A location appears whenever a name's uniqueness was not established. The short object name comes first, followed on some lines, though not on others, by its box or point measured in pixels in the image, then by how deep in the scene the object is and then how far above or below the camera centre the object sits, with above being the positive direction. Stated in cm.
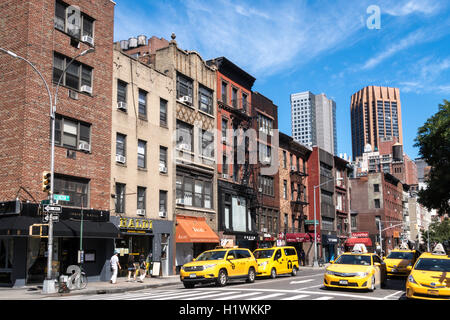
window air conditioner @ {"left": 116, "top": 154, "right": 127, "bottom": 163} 3059 +442
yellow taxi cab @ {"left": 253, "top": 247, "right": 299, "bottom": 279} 2809 -208
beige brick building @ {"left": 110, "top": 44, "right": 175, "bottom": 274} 3072 +462
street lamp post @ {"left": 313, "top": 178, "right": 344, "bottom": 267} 4956 -372
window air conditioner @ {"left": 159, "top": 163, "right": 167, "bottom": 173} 3462 +430
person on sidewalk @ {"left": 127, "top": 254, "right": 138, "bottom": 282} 2716 -212
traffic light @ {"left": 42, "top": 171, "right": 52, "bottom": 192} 2097 +207
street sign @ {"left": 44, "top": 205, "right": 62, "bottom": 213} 2089 +91
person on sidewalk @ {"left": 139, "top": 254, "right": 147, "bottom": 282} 2698 -222
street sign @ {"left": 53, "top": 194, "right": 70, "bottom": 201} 2147 +142
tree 3575 +550
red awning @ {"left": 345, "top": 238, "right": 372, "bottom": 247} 6919 -213
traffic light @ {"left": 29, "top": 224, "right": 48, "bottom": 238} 2049 -3
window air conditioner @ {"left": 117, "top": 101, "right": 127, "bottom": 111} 3109 +788
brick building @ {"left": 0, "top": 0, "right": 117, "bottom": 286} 2417 +546
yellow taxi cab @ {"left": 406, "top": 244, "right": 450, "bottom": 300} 1414 -166
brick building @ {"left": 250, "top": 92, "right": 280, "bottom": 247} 4912 +600
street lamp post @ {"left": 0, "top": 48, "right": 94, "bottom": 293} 2044 -116
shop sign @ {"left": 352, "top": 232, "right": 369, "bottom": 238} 7588 -140
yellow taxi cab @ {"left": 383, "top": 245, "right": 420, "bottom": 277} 2437 -180
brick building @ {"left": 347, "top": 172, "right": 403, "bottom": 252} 8994 +361
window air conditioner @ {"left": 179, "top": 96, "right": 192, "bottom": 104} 3764 +996
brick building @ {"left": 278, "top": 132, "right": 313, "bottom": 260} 5468 +405
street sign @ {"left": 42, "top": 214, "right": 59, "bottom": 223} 2109 +53
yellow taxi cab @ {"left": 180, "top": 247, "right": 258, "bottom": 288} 2233 -192
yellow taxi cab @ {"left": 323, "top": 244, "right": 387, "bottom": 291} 1809 -176
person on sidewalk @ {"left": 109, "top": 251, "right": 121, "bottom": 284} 2623 -202
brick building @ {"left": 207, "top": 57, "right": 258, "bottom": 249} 4239 +633
